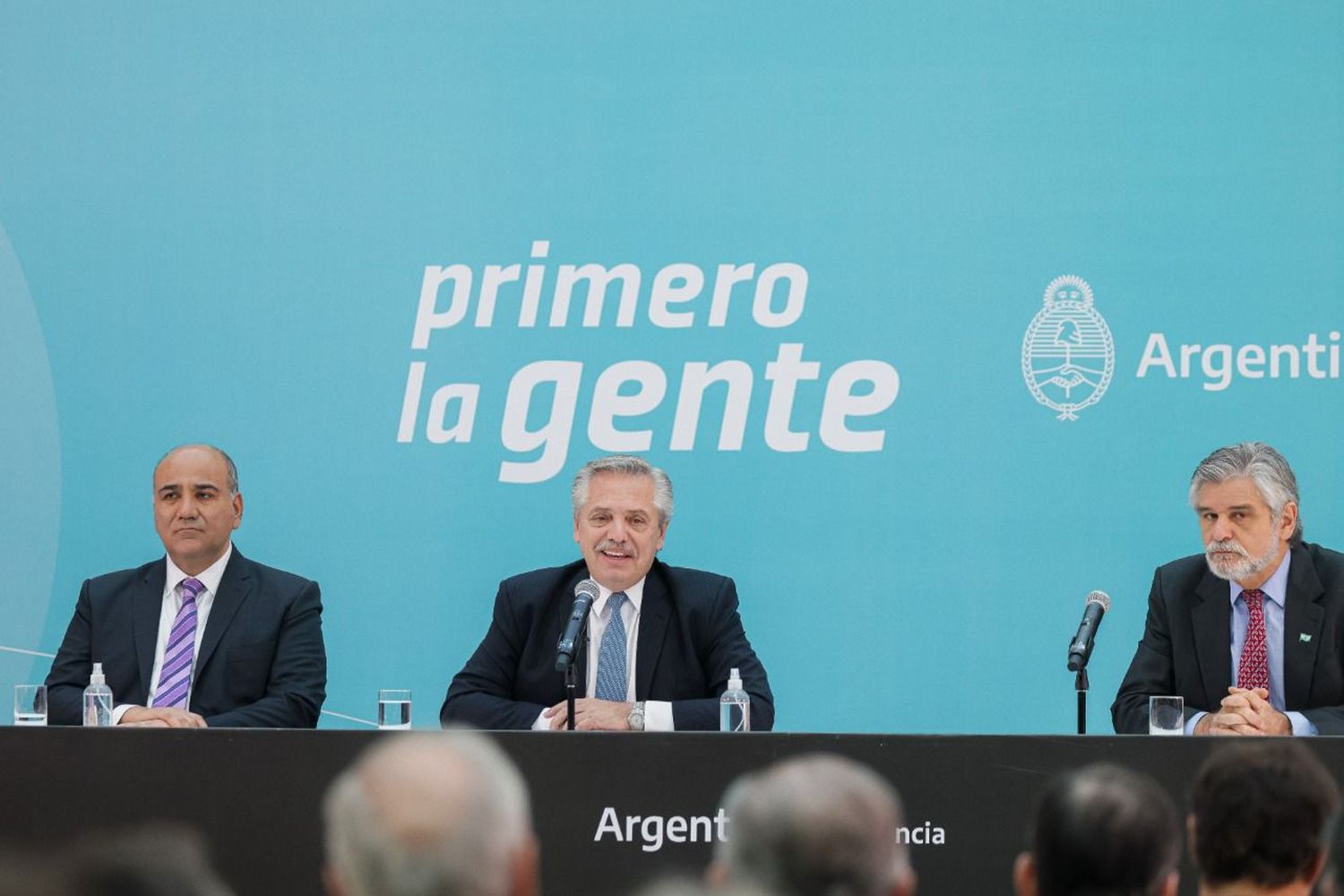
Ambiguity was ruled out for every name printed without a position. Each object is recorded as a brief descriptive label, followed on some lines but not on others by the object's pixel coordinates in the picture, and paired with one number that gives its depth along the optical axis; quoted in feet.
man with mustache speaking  28.60
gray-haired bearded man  26.86
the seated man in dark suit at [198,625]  27.89
